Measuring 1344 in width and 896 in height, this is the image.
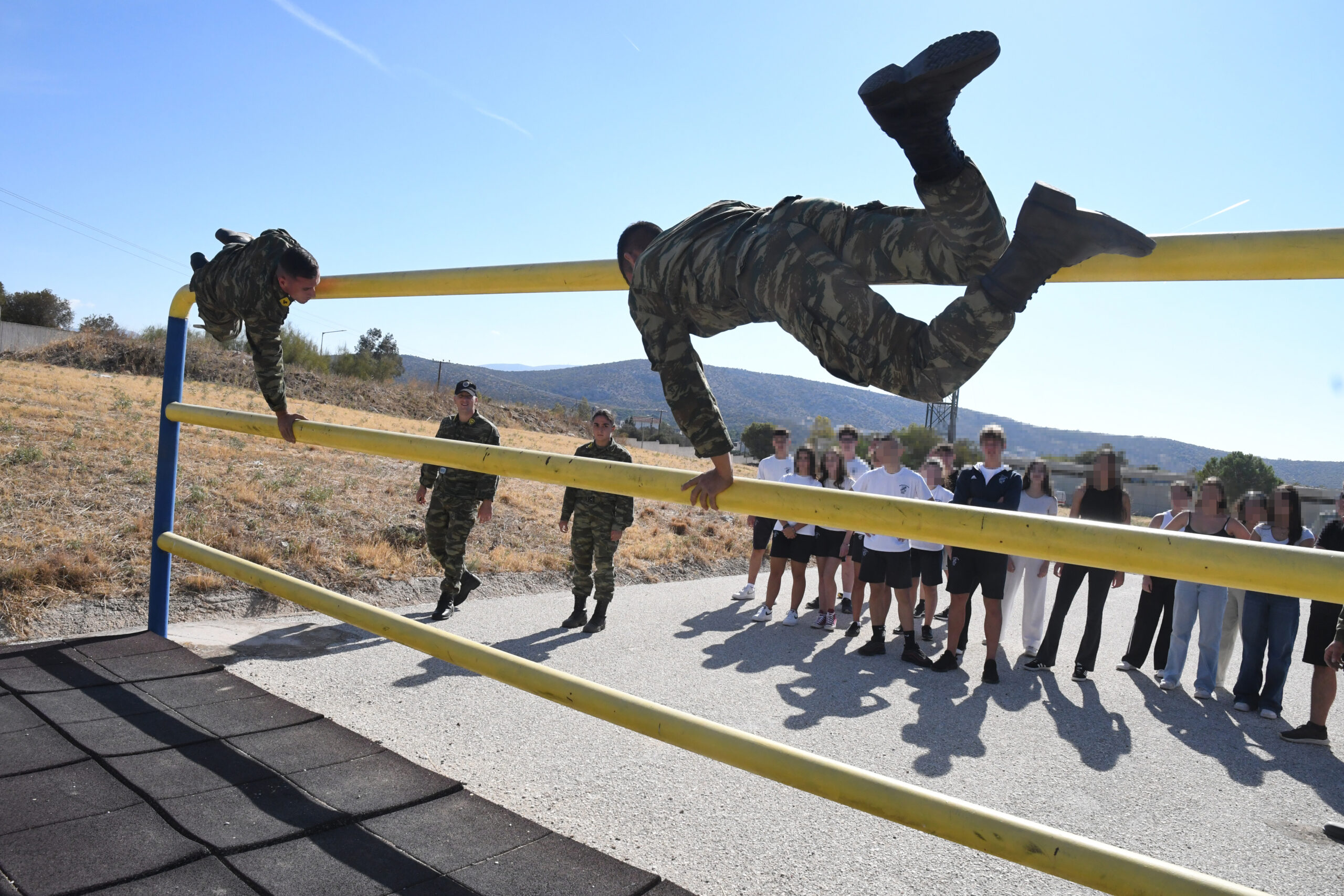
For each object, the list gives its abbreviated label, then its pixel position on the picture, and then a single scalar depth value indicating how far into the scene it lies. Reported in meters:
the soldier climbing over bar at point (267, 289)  3.53
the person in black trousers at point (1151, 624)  6.52
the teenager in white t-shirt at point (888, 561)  6.52
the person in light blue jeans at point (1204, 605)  5.66
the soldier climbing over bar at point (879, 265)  1.75
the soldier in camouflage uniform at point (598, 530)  6.71
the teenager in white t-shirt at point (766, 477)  8.06
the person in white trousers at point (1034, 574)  6.76
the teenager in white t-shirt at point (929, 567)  7.04
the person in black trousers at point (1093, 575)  6.21
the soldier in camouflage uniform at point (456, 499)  6.61
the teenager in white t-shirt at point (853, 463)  8.05
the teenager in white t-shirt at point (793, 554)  7.69
